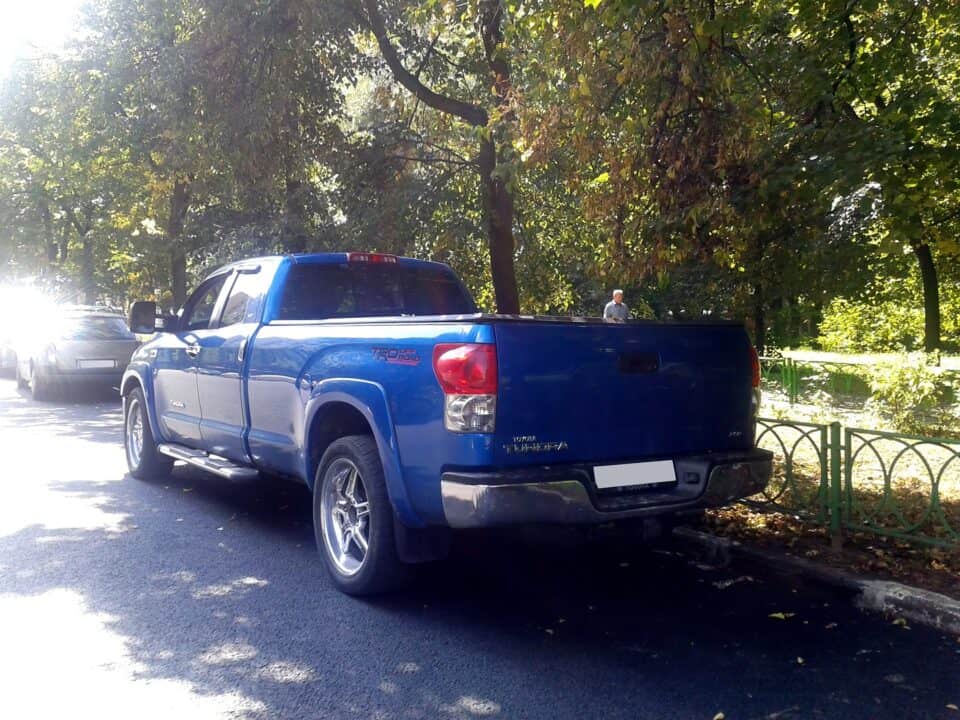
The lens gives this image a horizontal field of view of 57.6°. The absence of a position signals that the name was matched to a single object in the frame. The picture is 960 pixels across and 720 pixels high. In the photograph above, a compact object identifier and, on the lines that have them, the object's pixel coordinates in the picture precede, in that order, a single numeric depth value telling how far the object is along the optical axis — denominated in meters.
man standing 14.78
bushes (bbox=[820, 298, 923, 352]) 32.81
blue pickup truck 4.16
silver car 15.33
